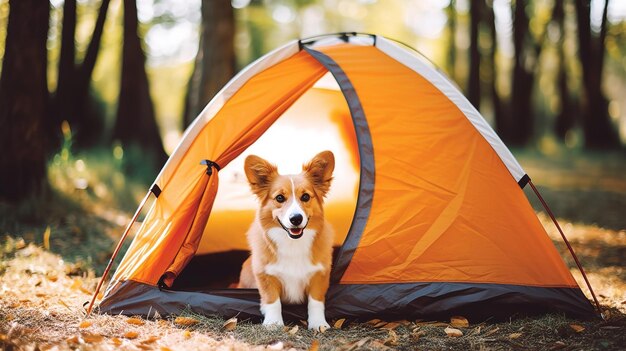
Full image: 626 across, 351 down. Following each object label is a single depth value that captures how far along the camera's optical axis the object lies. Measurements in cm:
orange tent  358
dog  345
